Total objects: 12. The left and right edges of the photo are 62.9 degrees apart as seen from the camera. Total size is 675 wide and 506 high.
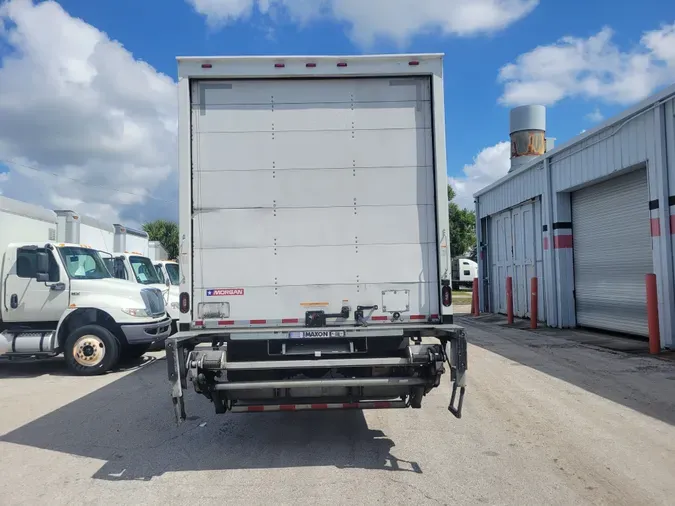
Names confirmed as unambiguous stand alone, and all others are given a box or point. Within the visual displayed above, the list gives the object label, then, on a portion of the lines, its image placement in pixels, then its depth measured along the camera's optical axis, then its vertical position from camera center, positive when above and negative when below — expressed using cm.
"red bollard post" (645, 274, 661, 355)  1062 -85
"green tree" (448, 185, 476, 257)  4794 +418
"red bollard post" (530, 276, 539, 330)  1628 -85
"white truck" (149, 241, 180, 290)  1610 +26
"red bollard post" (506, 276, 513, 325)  1823 -90
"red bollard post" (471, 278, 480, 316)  2244 -111
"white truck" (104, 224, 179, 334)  1384 +26
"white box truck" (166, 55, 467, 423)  537 +53
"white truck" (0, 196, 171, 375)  1010 -55
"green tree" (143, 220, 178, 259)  5262 +456
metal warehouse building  1098 +141
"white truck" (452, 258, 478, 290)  4256 +30
